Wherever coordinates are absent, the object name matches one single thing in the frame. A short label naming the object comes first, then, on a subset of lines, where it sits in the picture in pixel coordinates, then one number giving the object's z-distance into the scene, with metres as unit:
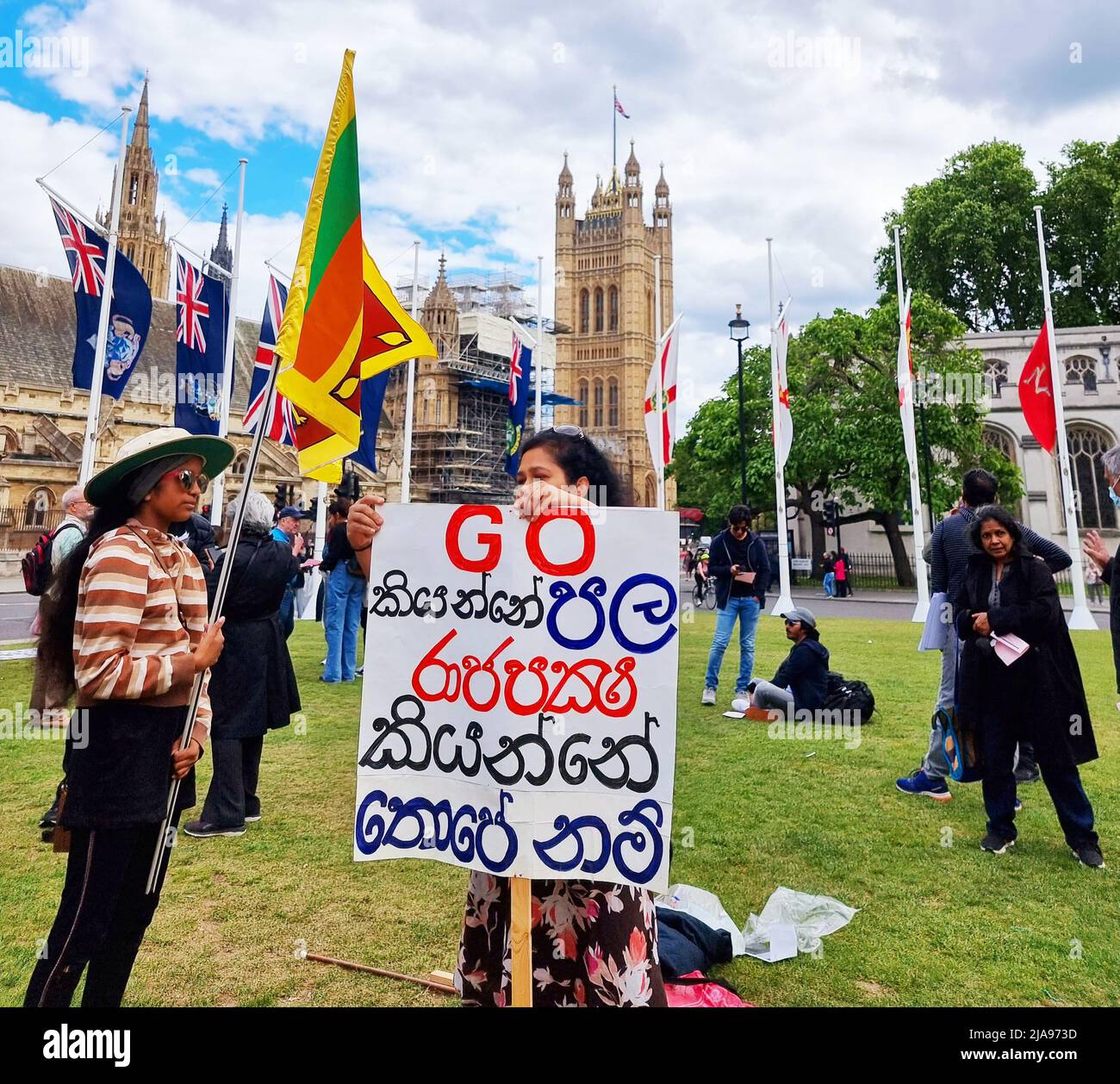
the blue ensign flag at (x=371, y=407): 11.09
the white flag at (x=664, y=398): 16.33
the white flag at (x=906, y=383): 17.17
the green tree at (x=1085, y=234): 44.94
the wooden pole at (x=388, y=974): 3.09
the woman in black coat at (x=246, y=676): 4.89
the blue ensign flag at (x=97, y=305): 12.82
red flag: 15.47
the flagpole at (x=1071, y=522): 17.05
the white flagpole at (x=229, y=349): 16.98
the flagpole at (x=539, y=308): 23.36
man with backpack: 6.63
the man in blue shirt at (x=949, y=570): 5.71
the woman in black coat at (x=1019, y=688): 4.48
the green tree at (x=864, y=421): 30.78
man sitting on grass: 7.92
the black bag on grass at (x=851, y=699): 7.96
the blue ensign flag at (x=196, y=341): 15.17
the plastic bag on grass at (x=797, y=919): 3.48
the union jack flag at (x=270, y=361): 13.91
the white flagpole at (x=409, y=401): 21.45
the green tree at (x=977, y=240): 45.78
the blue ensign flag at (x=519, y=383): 20.38
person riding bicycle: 25.97
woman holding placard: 2.31
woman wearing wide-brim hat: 2.40
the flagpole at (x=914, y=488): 17.50
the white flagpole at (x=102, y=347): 13.44
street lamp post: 19.30
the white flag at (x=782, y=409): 17.59
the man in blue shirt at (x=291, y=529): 8.78
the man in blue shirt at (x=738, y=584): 8.76
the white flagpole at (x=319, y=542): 19.38
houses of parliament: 40.47
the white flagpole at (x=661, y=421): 16.02
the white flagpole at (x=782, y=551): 19.41
